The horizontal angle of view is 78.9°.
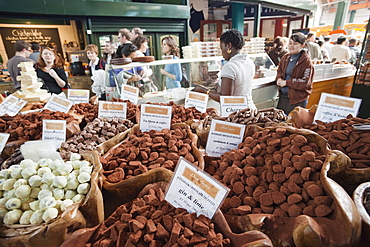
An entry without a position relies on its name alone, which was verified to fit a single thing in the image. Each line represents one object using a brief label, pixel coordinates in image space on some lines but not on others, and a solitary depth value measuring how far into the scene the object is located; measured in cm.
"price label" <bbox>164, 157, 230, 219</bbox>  77
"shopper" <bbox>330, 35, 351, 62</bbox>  656
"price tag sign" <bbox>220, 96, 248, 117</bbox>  166
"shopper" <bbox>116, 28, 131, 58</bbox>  357
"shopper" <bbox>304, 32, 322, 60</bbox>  580
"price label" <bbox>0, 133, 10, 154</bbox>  131
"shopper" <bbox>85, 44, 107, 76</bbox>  428
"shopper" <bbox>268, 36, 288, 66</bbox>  472
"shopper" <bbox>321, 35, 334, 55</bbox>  813
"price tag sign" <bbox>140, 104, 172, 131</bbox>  148
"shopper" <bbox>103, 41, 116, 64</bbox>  431
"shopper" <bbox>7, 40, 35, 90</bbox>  386
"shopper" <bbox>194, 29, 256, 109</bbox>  205
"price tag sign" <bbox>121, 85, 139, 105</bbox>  213
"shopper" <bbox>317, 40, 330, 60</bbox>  697
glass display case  241
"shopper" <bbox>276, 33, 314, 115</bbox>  297
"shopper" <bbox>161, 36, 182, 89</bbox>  267
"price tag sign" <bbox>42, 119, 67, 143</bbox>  146
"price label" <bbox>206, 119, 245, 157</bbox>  122
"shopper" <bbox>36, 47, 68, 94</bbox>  321
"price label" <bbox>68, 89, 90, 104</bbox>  228
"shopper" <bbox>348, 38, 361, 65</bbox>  768
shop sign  657
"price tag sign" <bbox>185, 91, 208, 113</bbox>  194
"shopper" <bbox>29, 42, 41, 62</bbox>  504
